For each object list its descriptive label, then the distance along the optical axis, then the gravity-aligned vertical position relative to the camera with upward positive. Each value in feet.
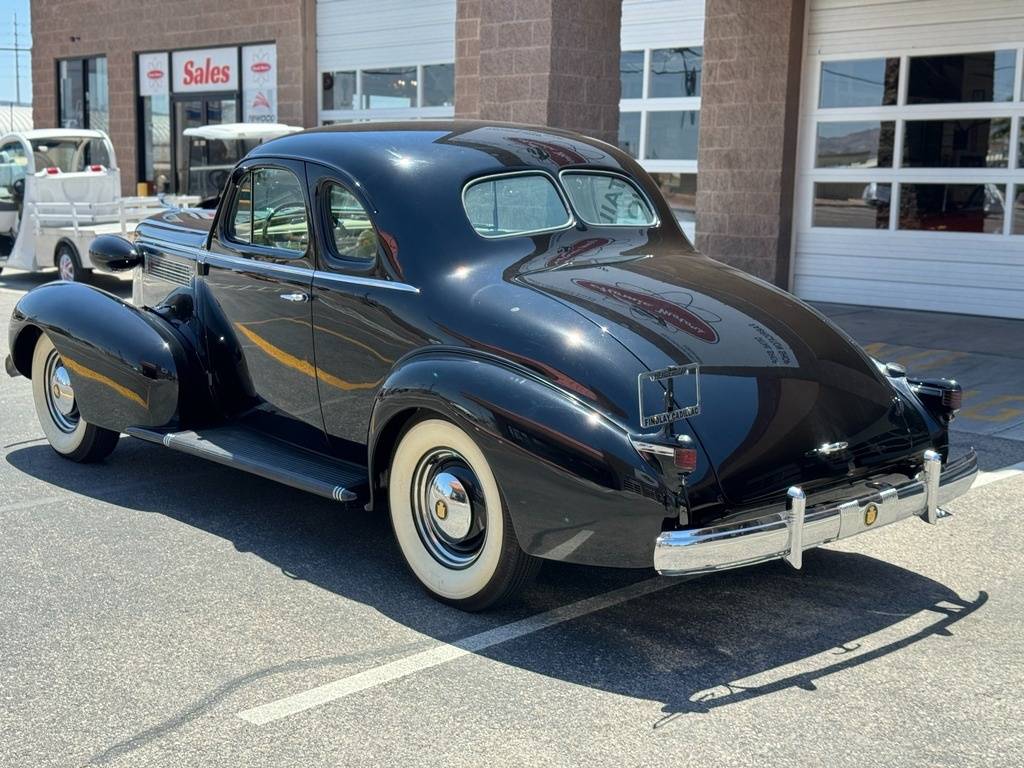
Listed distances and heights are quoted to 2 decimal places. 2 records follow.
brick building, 37.29 +1.59
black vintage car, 13.64 -2.75
